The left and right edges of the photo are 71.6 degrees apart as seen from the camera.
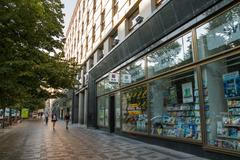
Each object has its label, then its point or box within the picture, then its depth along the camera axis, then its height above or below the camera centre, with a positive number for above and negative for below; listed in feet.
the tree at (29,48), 18.58 +7.05
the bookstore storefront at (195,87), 15.92 +1.44
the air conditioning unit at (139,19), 28.21 +13.55
